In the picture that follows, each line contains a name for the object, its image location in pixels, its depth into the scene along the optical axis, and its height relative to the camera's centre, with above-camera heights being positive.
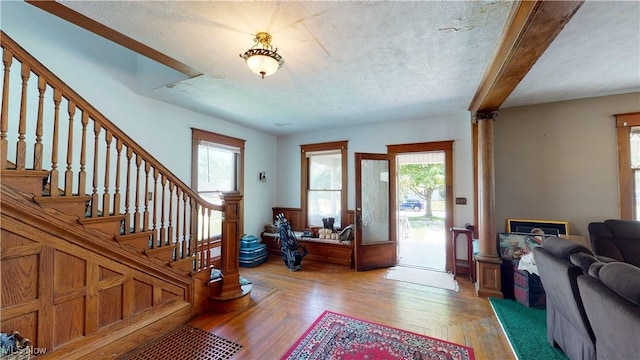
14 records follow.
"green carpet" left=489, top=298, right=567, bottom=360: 2.07 -1.40
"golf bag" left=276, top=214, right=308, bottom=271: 4.21 -1.04
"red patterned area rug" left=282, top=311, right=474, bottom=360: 2.05 -1.41
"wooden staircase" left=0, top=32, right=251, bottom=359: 1.61 -0.53
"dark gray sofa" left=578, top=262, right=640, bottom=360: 1.15 -0.62
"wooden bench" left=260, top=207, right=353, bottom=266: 4.48 -1.14
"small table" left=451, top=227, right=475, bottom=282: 3.87 -1.04
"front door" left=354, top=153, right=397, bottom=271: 4.32 -0.42
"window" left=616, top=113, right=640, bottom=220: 3.27 +0.29
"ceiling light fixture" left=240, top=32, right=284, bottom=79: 1.94 +1.07
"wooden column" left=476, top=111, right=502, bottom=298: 3.15 -0.43
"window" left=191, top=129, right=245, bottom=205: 4.02 +0.46
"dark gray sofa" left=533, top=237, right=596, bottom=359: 1.65 -0.80
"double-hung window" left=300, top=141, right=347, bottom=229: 5.09 +0.15
